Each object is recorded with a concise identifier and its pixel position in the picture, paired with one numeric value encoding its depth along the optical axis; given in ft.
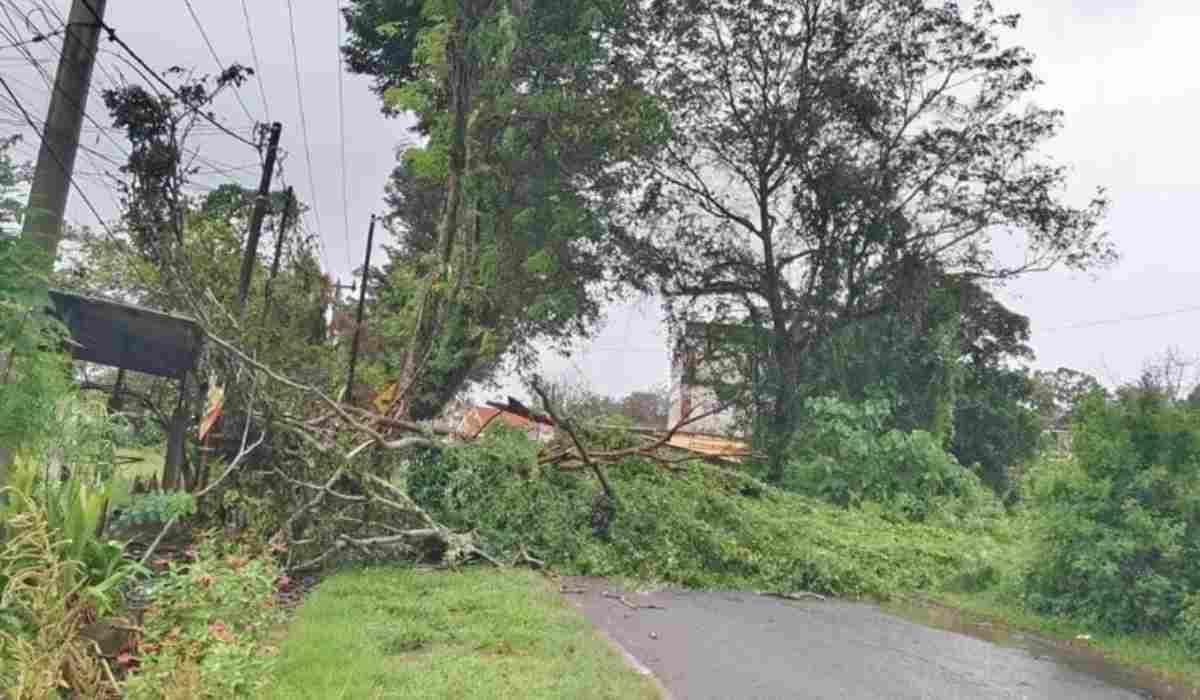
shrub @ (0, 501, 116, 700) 12.94
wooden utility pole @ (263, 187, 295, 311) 51.55
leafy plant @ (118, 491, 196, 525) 18.98
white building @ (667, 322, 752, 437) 73.61
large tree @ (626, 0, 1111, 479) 67.62
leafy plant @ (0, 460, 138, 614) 15.66
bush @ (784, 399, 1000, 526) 56.85
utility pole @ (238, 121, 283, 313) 41.61
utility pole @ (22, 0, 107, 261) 19.08
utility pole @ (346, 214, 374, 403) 53.26
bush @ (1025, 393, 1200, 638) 28.81
